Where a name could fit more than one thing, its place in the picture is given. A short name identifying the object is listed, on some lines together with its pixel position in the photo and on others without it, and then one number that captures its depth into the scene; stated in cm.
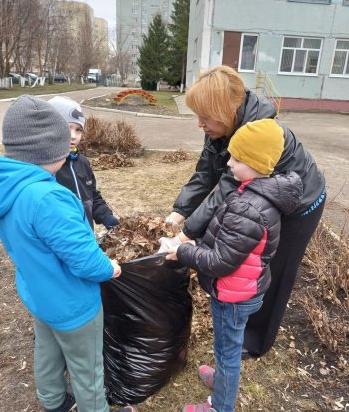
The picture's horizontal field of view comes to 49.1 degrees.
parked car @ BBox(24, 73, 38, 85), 3506
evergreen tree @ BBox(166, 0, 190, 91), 3092
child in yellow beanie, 143
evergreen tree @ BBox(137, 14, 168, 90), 3212
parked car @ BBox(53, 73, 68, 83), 5041
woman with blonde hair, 166
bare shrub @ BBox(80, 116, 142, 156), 687
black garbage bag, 168
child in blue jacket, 122
